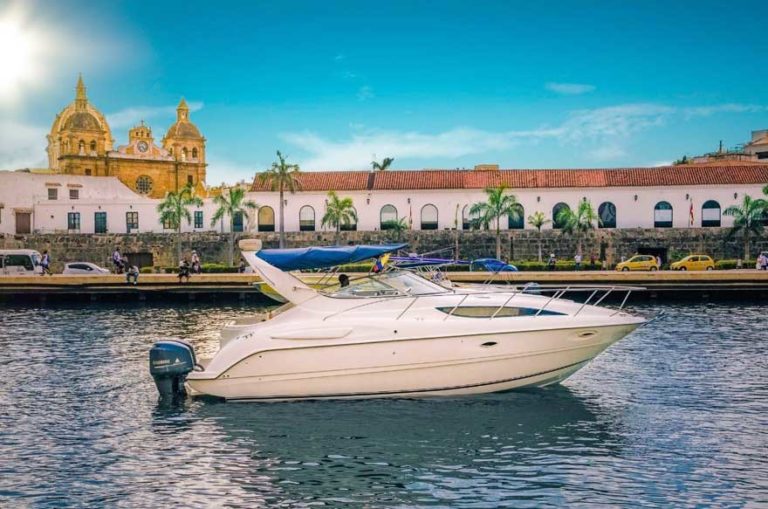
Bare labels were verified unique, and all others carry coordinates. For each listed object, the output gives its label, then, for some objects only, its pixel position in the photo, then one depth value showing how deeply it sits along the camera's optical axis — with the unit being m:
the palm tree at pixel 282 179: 65.19
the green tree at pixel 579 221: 61.66
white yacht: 15.96
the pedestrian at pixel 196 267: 52.34
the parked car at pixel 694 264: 54.03
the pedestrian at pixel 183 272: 45.56
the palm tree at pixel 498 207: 61.91
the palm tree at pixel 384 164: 88.88
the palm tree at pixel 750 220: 59.53
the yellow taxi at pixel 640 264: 53.86
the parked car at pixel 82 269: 55.03
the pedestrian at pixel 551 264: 53.97
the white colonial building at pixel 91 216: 69.12
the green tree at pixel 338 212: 64.12
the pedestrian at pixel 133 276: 45.19
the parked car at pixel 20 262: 54.34
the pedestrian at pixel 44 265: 53.22
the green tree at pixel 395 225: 64.38
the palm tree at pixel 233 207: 65.79
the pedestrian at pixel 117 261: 55.81
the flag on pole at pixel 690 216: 63.16
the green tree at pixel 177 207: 67.56
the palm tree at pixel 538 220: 63.53
